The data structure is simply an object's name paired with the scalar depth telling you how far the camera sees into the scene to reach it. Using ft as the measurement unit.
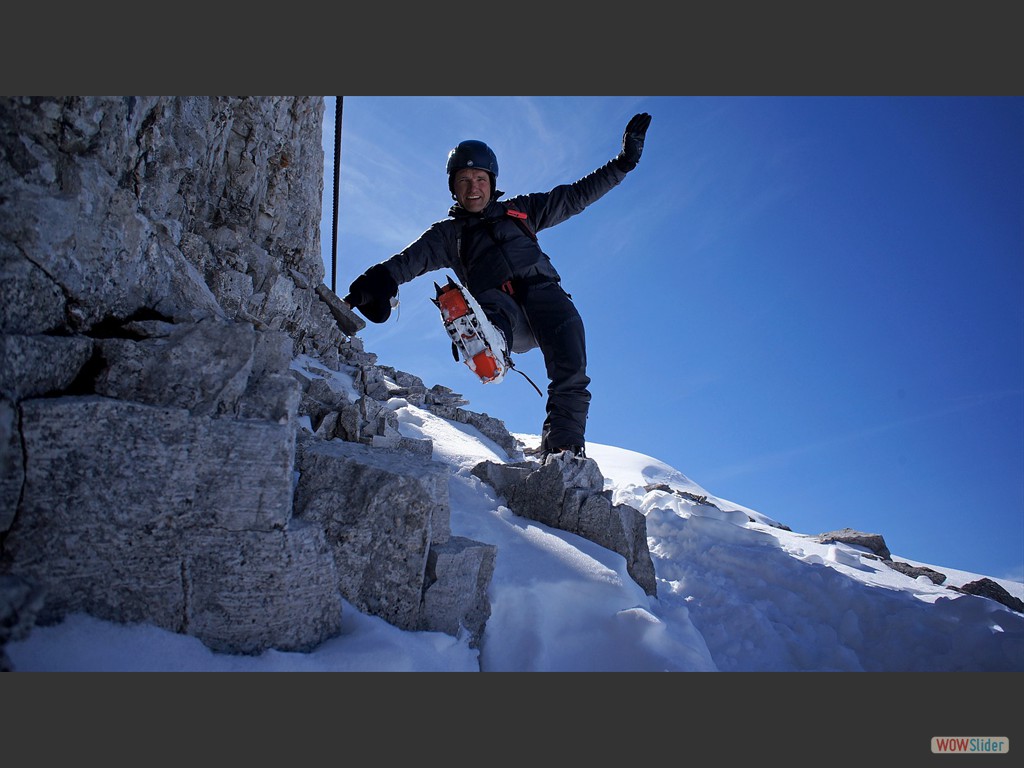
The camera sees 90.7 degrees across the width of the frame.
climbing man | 19.47
